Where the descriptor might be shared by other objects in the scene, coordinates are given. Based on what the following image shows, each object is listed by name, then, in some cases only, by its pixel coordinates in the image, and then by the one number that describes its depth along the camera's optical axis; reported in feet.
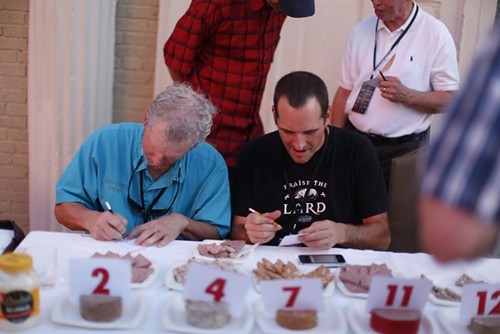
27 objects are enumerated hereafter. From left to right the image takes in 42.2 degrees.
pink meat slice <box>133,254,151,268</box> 6.86
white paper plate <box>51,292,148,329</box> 5.57
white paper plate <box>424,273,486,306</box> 6.50
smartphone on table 7.42
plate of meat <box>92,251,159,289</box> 6.46
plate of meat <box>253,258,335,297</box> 6.74
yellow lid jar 5.41
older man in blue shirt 7.91
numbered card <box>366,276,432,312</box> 5.75
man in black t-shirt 8.59
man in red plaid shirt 10.26
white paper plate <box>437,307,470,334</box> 5.96
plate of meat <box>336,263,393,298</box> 6.63
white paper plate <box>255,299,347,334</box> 5.73
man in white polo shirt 10.75
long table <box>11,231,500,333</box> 6.07
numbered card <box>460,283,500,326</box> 5.79
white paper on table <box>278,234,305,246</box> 7.98
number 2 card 5.71
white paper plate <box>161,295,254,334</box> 5.63
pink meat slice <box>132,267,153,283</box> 6.50
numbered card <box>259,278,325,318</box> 5.62
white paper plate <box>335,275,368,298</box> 6.57
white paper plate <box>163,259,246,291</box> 6.47
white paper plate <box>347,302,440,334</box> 5.85
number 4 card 5.63
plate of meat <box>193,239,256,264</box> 7.38
